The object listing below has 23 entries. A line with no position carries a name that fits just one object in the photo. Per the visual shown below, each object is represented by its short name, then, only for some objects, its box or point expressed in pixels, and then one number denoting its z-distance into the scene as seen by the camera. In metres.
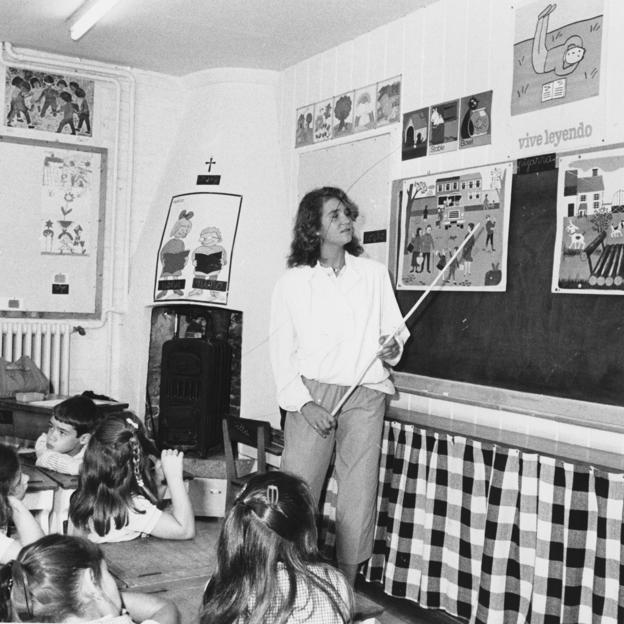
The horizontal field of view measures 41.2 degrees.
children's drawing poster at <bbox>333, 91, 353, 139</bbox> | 4.35
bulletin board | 5.14
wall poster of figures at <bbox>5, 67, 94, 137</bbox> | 5.09
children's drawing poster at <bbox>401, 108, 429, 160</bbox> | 3.83
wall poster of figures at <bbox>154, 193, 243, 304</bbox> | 4.95
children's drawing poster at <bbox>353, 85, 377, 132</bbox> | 4.18
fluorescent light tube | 4.06
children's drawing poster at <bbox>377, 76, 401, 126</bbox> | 4.01
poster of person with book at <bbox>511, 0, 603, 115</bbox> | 3.02
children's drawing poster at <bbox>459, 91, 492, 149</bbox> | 3.46
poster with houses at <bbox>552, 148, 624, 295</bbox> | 2.90
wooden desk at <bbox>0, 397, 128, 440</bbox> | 4.58
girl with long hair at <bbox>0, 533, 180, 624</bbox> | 1.60
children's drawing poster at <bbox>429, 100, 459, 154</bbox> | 3.65
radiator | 5.09
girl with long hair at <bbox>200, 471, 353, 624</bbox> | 1.73
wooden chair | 3.98
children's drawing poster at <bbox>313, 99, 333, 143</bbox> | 4.53
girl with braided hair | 2.58
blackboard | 2.96
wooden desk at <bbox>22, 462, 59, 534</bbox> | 2.88
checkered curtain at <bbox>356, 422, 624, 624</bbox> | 2.71
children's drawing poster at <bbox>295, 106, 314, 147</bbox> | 4.71
